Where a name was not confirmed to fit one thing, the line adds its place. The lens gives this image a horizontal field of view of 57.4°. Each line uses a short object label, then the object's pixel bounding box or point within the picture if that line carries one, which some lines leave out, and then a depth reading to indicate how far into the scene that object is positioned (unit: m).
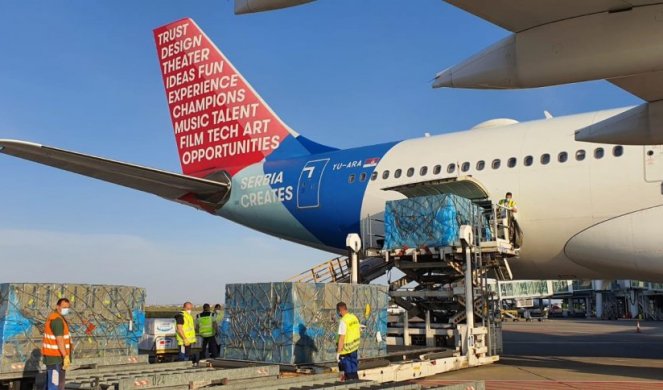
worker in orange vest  8.21
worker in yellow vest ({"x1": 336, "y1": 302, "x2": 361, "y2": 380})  9.15
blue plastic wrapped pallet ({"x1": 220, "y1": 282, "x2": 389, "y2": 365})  10.49
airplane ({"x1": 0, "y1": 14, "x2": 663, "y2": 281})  13.28
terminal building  57.06
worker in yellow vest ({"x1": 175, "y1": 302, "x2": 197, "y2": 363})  12.52
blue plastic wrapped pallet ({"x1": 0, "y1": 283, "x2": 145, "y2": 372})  9.86
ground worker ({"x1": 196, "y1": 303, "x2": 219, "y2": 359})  14.30
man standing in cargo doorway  14.51
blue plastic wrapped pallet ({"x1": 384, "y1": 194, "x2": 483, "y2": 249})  14.27
